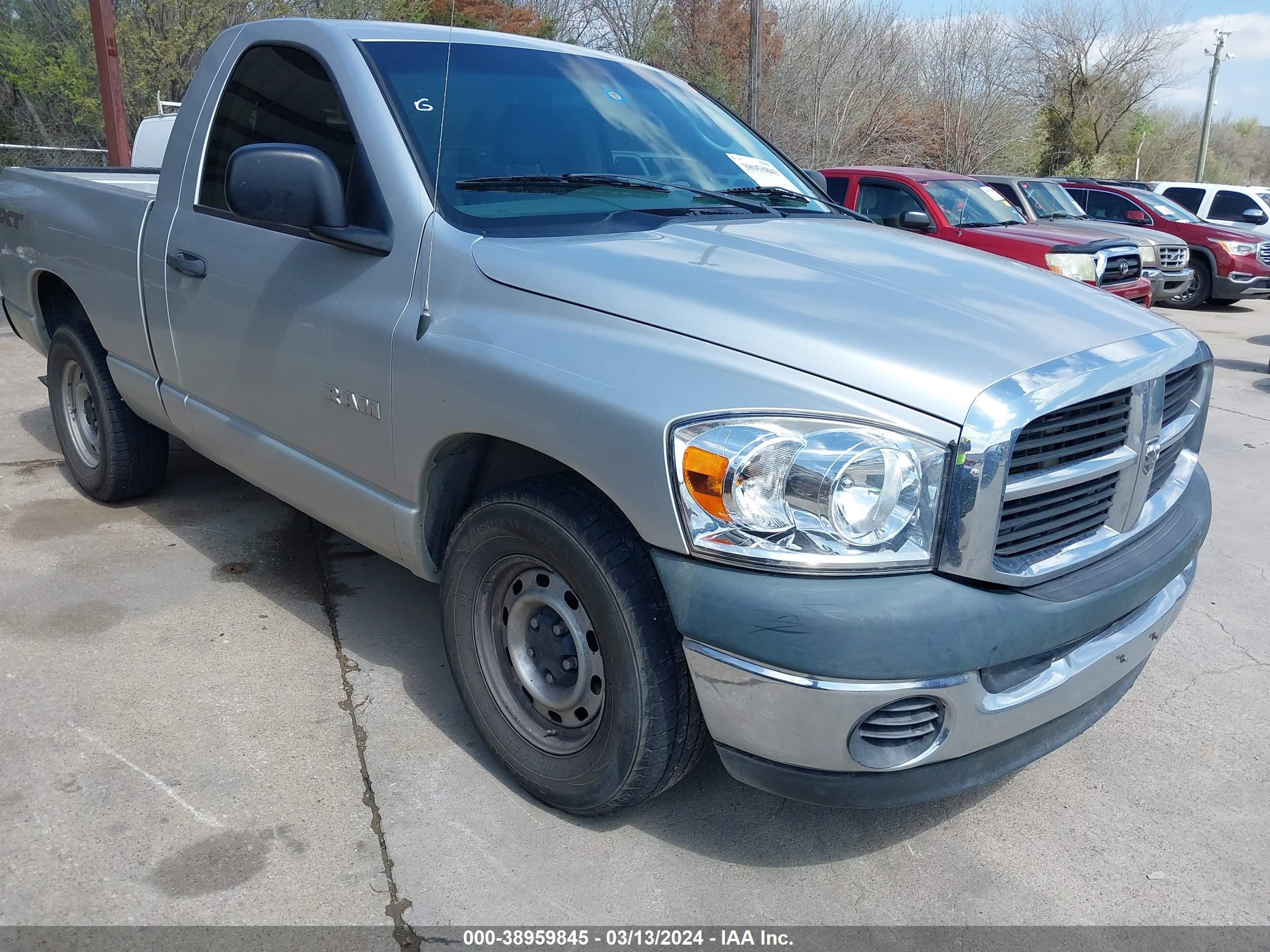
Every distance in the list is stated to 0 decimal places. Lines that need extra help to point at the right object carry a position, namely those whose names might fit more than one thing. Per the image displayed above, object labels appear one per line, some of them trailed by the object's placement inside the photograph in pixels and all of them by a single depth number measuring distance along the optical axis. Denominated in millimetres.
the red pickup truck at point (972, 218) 10422
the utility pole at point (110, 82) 10352
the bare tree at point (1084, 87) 35031
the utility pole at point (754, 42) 18297
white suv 16391
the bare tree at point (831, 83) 26203
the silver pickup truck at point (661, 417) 2154
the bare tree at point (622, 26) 24406
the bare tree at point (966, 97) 28906
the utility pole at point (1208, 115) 36469
